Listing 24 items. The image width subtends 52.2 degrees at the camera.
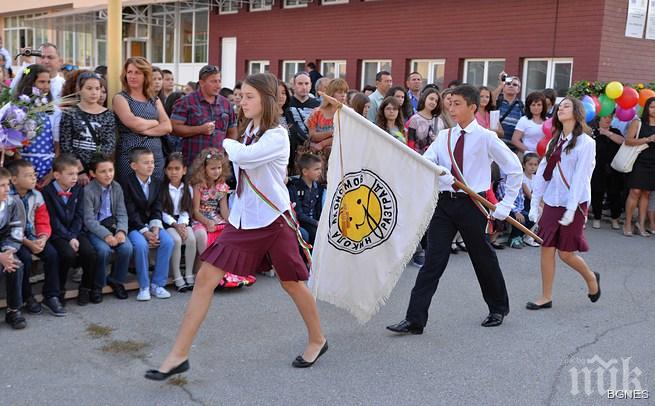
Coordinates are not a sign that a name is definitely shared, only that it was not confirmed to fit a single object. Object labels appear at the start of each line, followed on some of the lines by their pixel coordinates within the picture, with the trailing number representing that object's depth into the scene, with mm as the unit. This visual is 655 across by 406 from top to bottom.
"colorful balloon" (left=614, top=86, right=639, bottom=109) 10094
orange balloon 10250
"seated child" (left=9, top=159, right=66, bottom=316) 5270
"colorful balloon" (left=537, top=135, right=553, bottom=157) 9191
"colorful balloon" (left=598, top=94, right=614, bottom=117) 10273
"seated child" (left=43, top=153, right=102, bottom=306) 5535
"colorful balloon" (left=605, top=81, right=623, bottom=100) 10094
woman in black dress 9695
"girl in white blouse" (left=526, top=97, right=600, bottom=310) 5805
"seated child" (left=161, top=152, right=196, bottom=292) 6184
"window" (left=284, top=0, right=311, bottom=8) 20566
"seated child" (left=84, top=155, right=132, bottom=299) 5727
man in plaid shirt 6805
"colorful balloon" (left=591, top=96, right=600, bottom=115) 10271
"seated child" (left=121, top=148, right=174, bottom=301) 5926
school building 14250
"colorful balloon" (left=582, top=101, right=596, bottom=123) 9930
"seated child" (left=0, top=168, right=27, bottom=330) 4969
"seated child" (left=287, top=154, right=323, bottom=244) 7180
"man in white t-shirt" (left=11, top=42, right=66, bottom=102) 7673
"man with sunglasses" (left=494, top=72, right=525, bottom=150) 10148
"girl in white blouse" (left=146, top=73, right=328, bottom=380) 4113
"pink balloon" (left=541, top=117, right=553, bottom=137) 9250
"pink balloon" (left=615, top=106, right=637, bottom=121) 10242
